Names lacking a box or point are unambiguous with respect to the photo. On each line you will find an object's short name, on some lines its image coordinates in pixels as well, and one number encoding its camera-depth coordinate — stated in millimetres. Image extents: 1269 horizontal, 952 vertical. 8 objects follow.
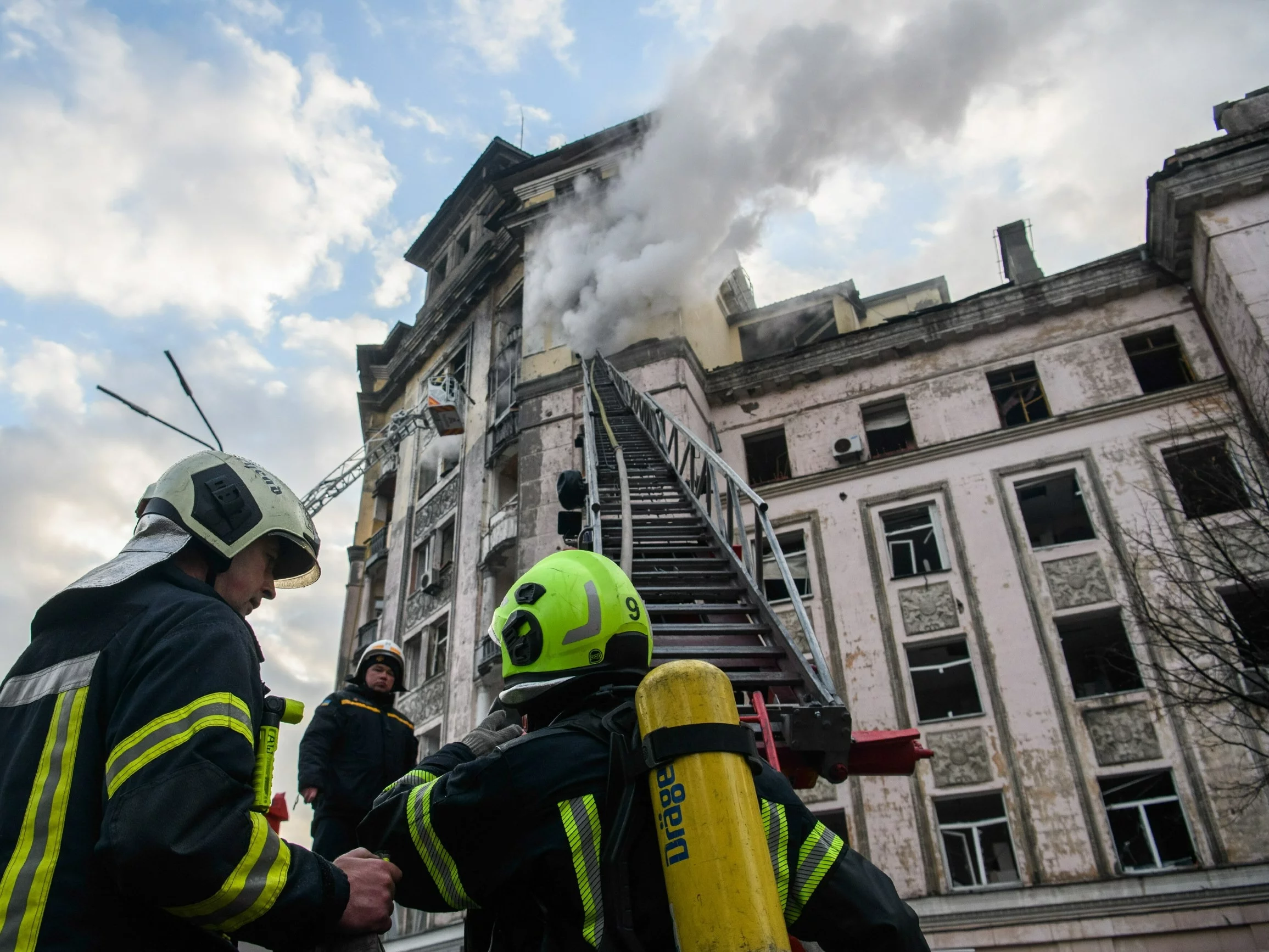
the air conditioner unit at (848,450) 16500
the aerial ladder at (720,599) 4613
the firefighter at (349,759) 5648
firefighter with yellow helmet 1935
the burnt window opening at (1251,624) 9898
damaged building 11703
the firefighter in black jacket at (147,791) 1650
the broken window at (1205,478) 12234
